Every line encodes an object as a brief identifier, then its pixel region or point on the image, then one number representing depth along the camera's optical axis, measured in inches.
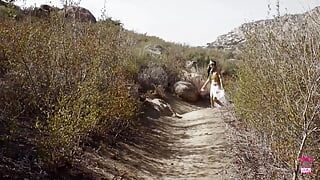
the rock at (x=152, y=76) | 538.6
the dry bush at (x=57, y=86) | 213.7
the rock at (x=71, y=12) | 295.2
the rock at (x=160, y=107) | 460.8
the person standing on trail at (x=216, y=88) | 375.2
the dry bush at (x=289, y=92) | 178.7
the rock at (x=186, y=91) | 591.7
